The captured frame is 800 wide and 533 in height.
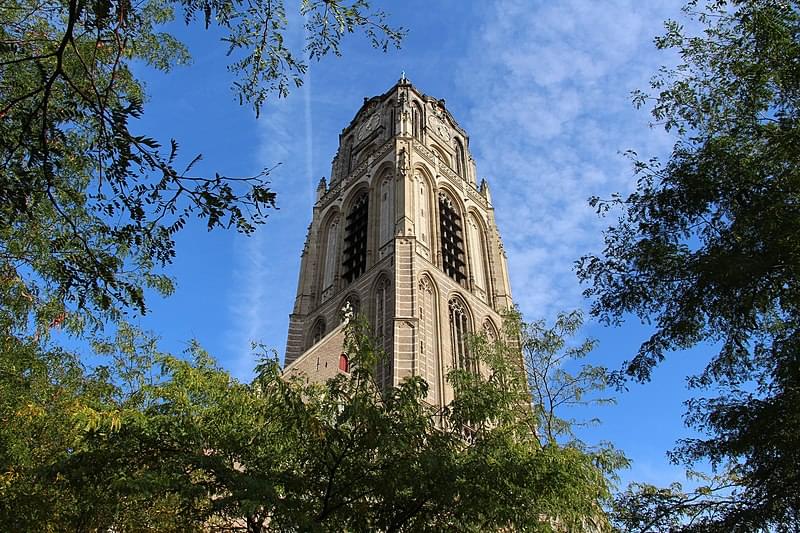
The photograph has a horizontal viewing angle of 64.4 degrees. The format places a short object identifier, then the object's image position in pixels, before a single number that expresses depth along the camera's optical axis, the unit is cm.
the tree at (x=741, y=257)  768
